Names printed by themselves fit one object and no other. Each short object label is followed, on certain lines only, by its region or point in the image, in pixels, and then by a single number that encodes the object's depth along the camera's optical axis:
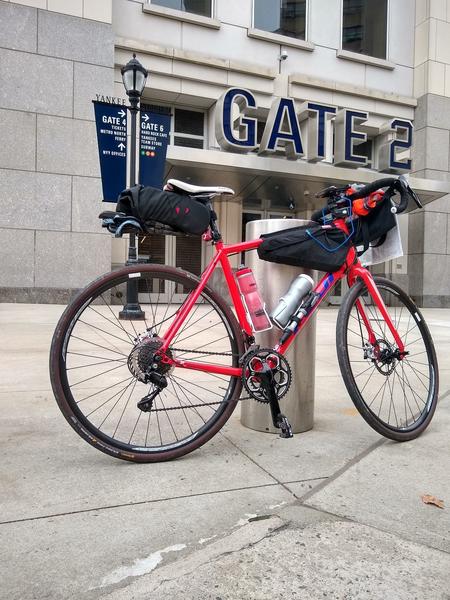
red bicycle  2.53
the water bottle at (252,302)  2.79
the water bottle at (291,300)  2.82
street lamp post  9.23
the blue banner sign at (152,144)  10.65
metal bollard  3.03
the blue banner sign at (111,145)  10.20
